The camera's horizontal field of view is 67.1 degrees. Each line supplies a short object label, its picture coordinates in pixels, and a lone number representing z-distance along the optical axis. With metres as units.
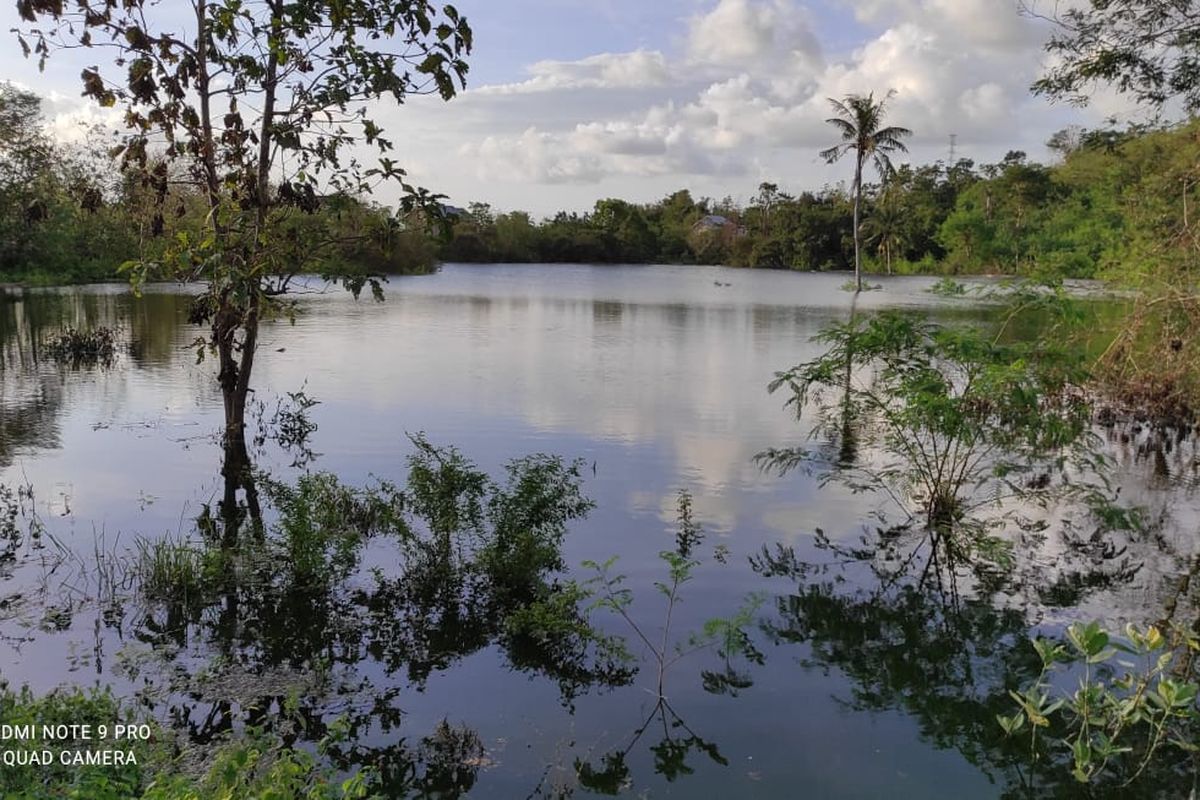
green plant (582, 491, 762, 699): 5.54
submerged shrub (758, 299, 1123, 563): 7.31
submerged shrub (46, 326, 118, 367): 17.81
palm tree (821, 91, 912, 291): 40.47
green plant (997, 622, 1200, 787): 3.63
